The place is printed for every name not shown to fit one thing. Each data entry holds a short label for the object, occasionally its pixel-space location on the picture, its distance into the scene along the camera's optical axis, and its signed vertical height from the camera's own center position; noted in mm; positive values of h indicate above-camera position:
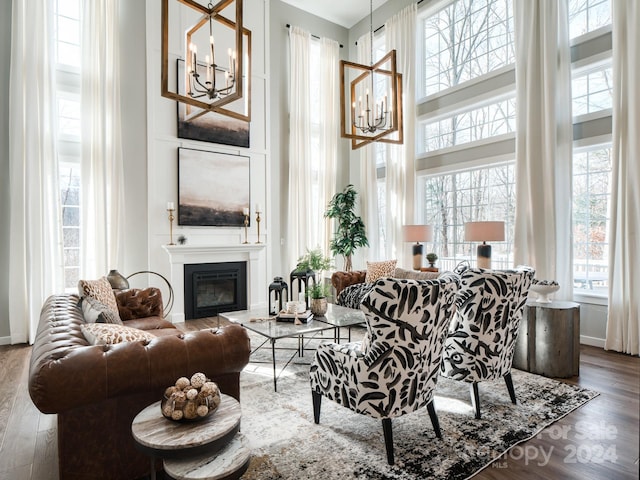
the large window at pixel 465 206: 5328 +418
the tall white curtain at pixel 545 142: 4531 +1097
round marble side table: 1484 -806
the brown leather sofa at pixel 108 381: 1639 -667
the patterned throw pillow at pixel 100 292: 3076 -465
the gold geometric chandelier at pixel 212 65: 3047 +1382
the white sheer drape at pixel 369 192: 7281 +795
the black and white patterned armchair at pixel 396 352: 1992 -647
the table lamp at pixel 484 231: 4598 +34
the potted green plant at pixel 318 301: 3885 -670
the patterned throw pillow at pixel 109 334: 2002 -535
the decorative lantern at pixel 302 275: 4488 -472
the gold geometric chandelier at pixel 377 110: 4449 +1466
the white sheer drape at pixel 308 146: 6969 +1649
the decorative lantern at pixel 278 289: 3912 -557
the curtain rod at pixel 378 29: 7084 +3773
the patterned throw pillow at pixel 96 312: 2604 -540
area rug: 2057 -1237
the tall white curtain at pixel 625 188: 3885 +461
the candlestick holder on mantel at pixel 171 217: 5535 +253
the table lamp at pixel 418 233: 5672 +15
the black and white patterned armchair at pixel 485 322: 2574 -596
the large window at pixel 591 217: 4375 +195
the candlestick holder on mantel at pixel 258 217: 6379 +280
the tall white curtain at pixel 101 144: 4988 +1189
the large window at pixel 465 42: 5422 +2894
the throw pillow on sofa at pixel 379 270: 5595 -519
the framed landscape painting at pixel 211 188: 5750 +724
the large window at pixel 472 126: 5312 +1605
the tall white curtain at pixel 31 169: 4508 +778
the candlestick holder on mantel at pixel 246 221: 6293 +211
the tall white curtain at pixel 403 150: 6379 +1419
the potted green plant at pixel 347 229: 6996 +97
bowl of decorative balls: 1624 -708
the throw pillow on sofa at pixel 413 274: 4672 -499
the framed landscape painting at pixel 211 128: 5734 +1656
